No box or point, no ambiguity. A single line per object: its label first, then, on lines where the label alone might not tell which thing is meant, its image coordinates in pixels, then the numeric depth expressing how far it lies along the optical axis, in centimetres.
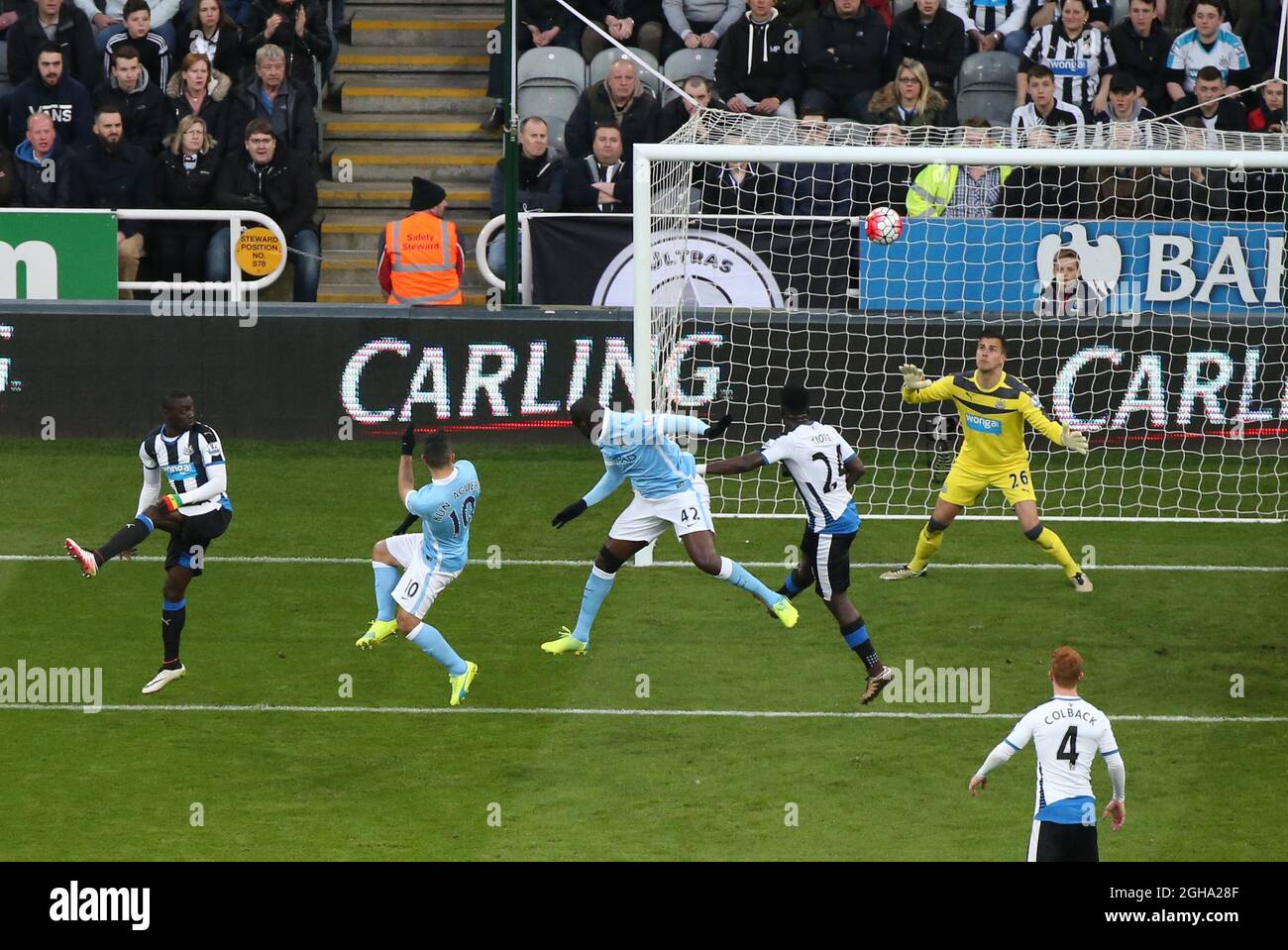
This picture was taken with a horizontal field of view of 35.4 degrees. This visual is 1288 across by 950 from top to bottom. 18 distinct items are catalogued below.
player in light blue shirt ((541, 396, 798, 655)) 1409
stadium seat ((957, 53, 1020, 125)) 2214
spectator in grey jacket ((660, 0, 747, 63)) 2262
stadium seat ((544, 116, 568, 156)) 2241
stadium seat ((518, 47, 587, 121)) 2302
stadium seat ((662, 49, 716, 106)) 2258
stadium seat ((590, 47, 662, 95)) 2255
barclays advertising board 1983
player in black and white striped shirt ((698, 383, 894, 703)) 1362
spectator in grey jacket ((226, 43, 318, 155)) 2180
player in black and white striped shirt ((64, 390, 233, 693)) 1362
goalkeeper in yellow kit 1550
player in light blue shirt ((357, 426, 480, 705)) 1334
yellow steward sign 2073
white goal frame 1608
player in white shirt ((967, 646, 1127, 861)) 970
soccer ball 1830
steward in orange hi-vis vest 2045
